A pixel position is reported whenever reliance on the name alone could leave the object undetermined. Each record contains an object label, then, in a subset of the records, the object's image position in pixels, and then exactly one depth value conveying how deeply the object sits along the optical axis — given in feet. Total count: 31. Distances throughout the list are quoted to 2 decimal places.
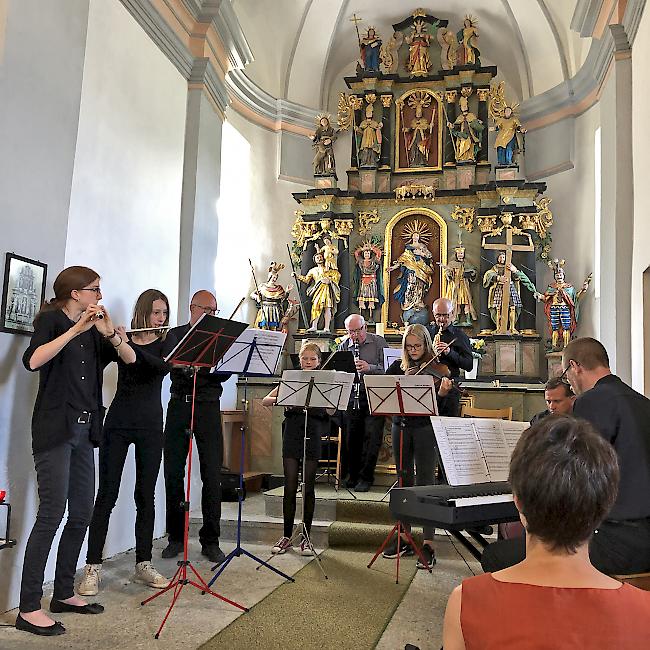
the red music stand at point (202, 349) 12.74
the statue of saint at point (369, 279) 35.58
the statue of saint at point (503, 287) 33.81
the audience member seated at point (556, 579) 3.97
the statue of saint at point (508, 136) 34.99
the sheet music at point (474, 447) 10.62
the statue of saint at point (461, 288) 34.55
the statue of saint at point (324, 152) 36.65
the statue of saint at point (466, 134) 35.81
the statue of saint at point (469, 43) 36.63
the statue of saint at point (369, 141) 36.94
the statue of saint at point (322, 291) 35.04
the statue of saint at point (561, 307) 32.55
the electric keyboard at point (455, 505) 9.34
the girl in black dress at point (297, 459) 16.87
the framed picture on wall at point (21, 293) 13.10
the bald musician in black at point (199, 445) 16.35
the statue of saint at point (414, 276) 35.01
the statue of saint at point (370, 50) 37.88
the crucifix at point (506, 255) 33.81
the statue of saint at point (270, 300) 34.04
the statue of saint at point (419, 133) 36.91
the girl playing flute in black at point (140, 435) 14.39
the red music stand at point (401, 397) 15.75
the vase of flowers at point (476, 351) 32.48
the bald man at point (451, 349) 18.38
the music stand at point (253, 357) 15.02
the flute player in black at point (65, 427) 11.70
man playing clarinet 23.00
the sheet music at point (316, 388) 16.01
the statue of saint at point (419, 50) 37.60
